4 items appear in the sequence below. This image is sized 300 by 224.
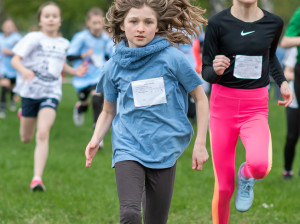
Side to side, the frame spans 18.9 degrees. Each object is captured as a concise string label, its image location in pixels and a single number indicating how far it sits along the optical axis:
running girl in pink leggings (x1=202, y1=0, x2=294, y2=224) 7.26
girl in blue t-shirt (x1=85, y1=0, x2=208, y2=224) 6.22
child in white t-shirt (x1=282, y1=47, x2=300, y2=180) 12.17
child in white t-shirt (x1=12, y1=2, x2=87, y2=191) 10.78
